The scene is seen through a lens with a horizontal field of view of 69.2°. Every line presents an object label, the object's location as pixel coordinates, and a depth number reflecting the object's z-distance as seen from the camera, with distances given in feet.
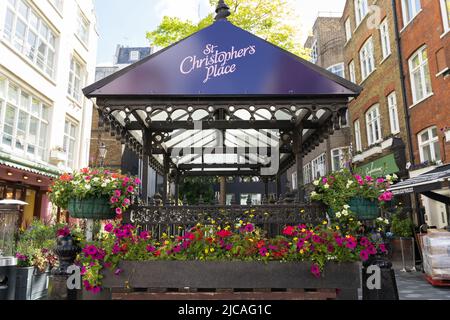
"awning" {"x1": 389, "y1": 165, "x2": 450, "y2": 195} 28.25
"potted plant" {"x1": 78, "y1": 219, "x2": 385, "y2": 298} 12.12
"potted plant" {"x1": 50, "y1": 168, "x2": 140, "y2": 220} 13.43
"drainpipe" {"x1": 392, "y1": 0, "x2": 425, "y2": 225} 42.69
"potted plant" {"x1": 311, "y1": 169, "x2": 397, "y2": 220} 13.80
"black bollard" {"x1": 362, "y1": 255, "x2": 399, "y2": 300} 13.32
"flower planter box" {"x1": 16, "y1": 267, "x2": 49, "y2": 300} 20.56
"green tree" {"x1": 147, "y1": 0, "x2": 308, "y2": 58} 49.75
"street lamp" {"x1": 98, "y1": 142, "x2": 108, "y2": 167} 41.19
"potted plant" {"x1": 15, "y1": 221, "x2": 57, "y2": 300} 20.68
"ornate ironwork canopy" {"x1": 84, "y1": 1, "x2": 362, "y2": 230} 14.42
